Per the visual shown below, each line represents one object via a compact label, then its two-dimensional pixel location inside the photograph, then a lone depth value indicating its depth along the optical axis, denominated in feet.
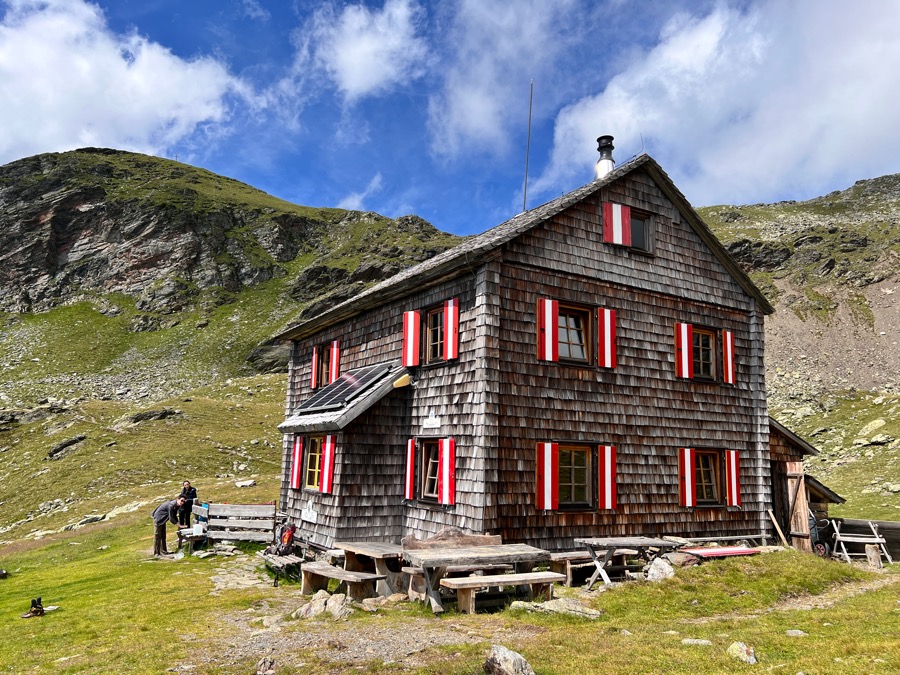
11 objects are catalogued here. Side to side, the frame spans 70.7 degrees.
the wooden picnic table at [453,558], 33.50
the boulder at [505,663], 20.54
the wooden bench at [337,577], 37.01
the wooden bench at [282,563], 46.65
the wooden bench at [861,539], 55.72
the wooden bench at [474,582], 32.81
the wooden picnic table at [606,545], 41.45
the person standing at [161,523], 56.65
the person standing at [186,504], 65.10
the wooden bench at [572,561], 42.42
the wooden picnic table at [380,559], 37.86
